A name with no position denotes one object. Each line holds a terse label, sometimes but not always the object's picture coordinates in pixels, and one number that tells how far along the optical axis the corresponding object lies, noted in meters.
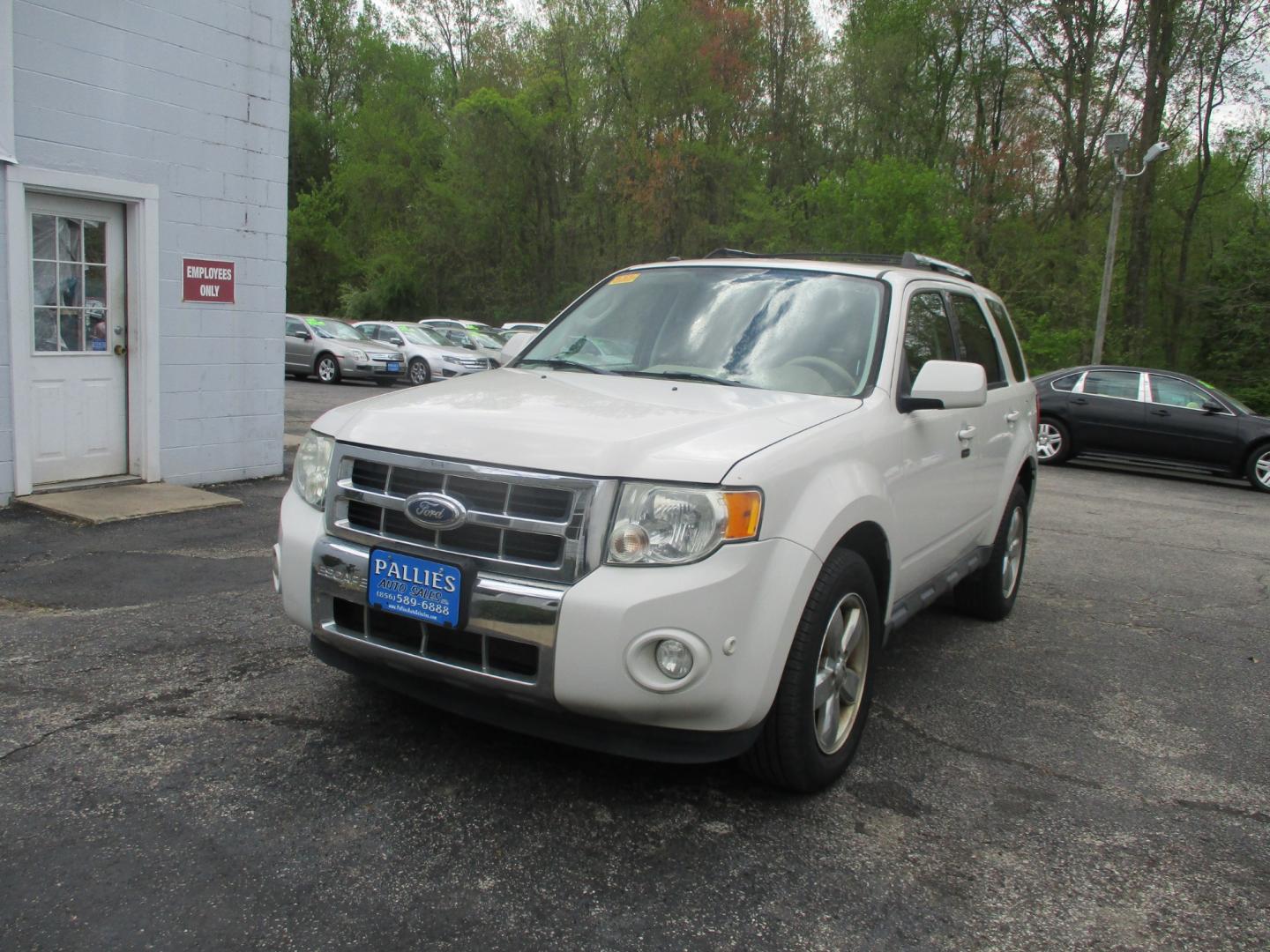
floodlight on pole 19.61
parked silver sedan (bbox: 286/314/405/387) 21.75
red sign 8.16
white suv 2.85
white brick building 7.06
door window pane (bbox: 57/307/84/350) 7.49
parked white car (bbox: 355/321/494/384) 22.98
